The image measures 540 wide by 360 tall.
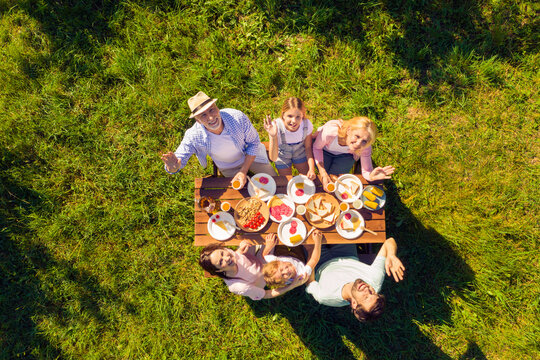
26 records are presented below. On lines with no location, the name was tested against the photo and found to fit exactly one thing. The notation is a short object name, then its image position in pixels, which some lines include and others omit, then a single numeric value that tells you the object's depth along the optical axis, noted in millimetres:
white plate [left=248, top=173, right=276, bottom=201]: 4039
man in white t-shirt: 3283
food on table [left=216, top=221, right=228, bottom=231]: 3928
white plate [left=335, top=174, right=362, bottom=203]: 3943
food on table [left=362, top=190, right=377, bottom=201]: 3877
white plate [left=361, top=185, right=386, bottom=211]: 3889
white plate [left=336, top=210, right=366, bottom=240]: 3787
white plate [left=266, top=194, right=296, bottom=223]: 3899
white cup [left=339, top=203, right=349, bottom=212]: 3846
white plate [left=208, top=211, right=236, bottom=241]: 3902
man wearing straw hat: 3426
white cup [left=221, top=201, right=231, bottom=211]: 3900
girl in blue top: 3750
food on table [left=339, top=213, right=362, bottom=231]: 3822
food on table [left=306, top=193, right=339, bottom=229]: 3863
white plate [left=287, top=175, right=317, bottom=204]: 4004
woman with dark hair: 3389
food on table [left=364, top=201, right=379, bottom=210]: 3852
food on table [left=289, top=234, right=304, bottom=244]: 3840
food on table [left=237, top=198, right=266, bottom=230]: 3881
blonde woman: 3748
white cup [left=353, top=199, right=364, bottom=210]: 3836
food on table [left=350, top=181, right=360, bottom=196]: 3976
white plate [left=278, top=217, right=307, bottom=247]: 3865
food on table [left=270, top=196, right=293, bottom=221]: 3924
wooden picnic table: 3852
